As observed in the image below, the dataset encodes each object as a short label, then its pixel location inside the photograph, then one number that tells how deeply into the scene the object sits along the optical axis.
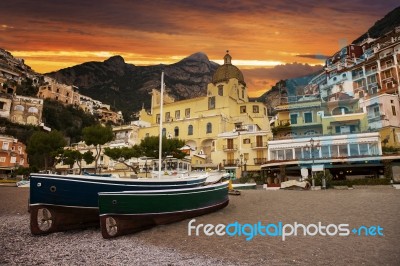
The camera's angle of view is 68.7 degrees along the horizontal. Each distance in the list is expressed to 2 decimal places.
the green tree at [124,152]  40.03
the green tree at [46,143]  44.44
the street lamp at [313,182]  26.82
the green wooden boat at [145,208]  9.53
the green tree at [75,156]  49.25
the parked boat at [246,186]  29.83
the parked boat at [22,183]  37.56
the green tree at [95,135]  38.34
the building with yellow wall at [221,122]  47.03
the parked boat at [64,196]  10.67
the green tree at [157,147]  38.69
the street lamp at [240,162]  45.97
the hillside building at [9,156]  55.09
